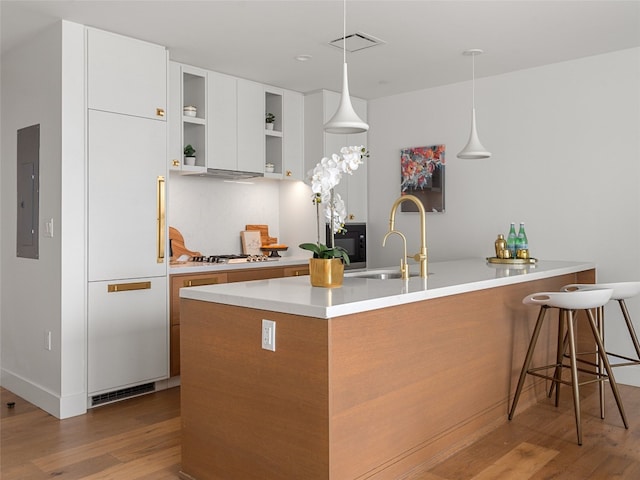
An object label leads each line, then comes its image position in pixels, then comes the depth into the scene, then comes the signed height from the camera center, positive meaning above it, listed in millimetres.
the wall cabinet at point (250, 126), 4891 +957
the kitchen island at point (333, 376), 2100 -597
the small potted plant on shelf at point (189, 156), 4516 +647
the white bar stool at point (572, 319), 2973 -476
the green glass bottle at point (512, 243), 3986 -62
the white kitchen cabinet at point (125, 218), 3643 +114
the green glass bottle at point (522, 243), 3963 -61
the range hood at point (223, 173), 4586 +527
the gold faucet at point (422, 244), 3039 -52
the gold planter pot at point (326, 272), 2574 -171
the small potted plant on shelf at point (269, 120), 5176 +1062
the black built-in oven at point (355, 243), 5418 -80
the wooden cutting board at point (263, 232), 5427 +28
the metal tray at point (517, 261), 3871 -183
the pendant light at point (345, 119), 2670 +549
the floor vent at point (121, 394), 3736 -1086
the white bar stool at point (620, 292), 3357 -351
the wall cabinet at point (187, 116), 4387 +947
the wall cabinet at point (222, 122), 4660 +951
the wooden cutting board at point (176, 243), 4746 -68
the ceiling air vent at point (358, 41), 3807 +1341
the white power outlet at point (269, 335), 2191 -390
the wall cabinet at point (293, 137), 5285 +931
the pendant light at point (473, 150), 3875 +584
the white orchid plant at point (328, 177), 2525 +260
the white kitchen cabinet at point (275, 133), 5203 +942
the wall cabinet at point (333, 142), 5277 +890
